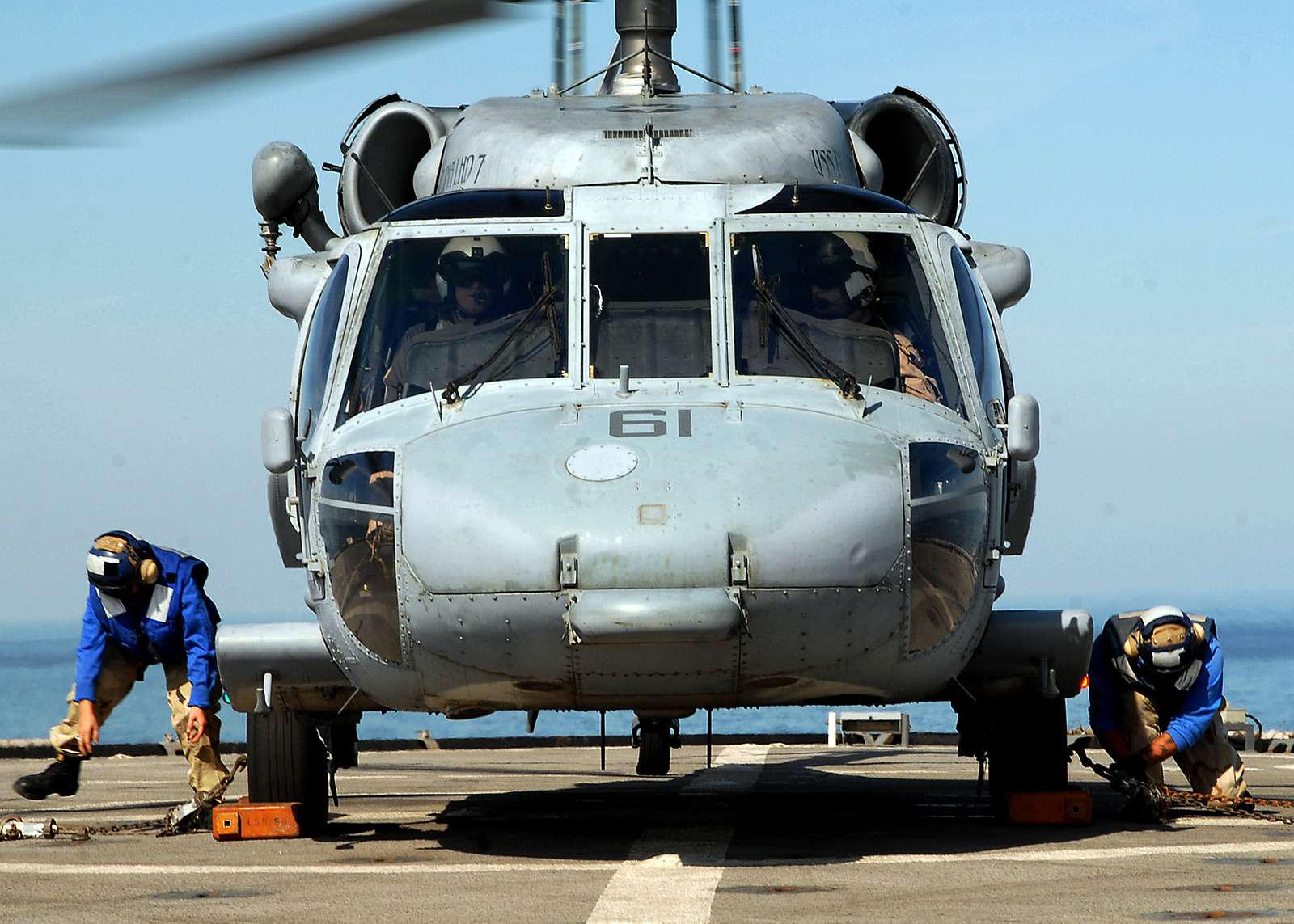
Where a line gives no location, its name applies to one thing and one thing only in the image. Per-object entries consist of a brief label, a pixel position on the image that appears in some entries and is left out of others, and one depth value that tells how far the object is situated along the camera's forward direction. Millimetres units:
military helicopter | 13414
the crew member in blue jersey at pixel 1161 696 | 17984
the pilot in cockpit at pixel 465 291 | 16250
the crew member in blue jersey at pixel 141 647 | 18047
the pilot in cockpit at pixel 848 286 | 16141
